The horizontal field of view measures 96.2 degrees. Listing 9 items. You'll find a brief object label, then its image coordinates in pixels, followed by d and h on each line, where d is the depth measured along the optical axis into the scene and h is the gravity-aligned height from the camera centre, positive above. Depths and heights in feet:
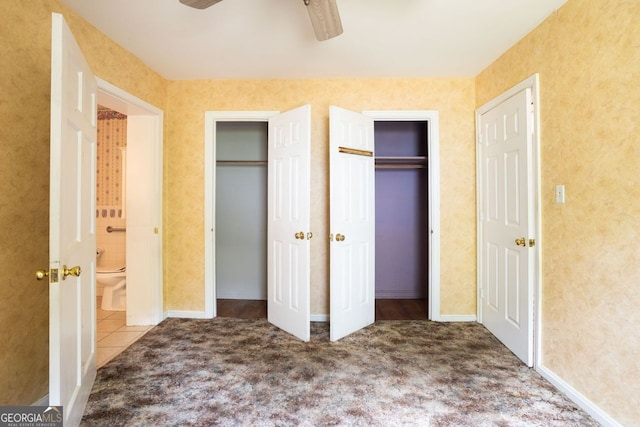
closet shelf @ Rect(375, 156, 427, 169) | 10.96 +2.16
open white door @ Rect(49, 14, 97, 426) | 4.13 -0.18
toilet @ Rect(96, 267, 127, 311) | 10.53 -2.79
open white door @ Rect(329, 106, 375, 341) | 8.36 -0.24
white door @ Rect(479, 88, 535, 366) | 7.06 -0.22
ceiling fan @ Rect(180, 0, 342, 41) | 4.81 +3.60
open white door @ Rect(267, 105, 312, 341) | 8.34 -0.20
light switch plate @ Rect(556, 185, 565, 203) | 6.17 +0.43
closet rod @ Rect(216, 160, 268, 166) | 11.60 +2.19
